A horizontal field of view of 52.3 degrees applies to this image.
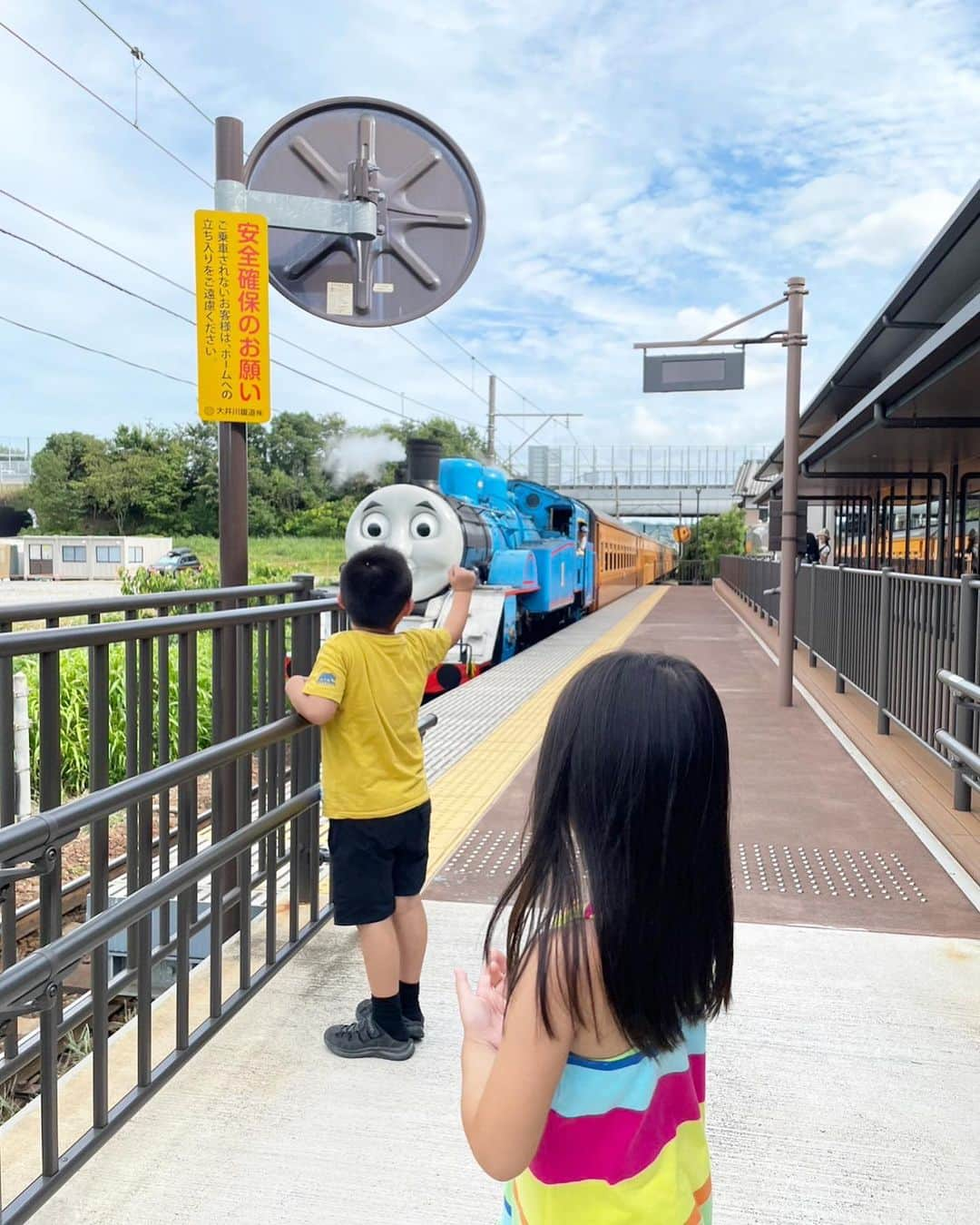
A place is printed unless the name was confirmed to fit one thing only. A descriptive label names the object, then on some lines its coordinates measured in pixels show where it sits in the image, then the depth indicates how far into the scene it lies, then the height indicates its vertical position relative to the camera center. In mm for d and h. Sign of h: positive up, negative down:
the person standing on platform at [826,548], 20156 +29
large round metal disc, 3746 +1347
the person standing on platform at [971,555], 14325 -73
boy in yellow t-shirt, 2713 -659
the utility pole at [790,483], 8445 +576
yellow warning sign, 3277 +769
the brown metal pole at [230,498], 3162 +166
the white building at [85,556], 36031 -394
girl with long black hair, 1146 -479
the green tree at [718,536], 54562 +704
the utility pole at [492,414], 35688 +4825
